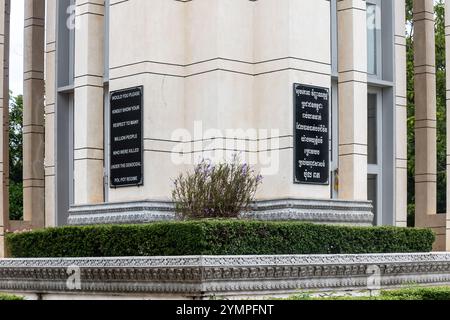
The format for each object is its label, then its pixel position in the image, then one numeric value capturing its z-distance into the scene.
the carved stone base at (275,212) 20.03
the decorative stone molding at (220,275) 16.23
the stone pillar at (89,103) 22.64
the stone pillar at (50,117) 28.86
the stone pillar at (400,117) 28.92
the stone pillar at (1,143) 32.19
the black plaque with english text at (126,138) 20.97
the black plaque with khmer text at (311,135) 20.59
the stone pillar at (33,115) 35.56
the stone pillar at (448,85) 30.31
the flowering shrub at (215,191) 19.56
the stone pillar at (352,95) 22.84
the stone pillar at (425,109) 34.53
